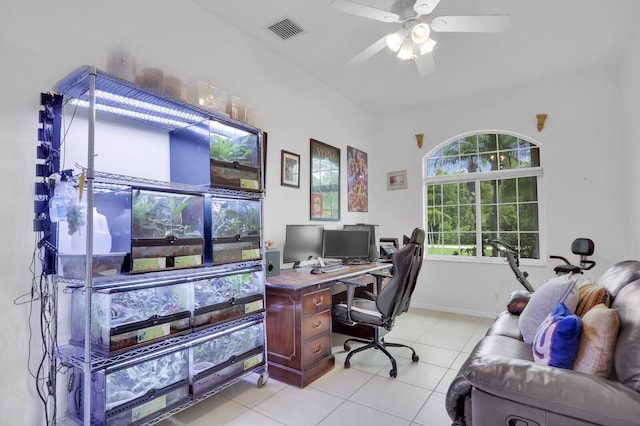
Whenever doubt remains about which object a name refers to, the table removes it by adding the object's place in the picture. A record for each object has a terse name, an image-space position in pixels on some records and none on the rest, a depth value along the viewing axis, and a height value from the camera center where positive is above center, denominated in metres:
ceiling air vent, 2.96 +1.78
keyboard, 3.25 -0.51
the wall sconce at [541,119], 4.14 +1.23
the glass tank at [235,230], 2.31 -0.08
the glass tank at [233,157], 2.27 +0.46
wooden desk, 2.55 -0.89
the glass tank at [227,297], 2.15 -0.56
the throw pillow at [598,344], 1.34 -0.54
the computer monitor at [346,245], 3.76 -0.32
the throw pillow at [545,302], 1.98 -0.54
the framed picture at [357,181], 4.78 +0.57
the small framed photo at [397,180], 5.14 +0.60
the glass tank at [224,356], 2.10 -0.96
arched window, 4.38 +0.31
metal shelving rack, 1.62 +0.22
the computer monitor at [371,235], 4.07 -0.23
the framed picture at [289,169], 3.51 +0.55
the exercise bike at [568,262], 3.39 -0.48
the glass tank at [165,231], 1.85 -0.06
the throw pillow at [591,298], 1.86 -0.49
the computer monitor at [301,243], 3.34 -0.26
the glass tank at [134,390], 1.67 -0.94
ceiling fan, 2.20 +1.41
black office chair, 2.65 -0.72
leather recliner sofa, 1.14 -0.66
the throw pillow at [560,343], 1.42 -0.57
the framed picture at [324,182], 3.98 +0.47
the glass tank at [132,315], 1.70 -0.53
